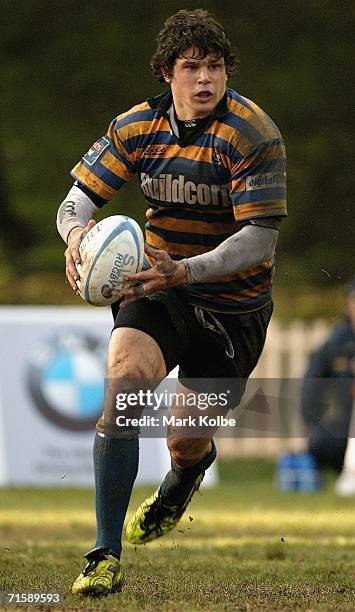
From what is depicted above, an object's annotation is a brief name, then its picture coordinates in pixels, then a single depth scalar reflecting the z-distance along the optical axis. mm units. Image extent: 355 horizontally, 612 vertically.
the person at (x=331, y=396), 19734
